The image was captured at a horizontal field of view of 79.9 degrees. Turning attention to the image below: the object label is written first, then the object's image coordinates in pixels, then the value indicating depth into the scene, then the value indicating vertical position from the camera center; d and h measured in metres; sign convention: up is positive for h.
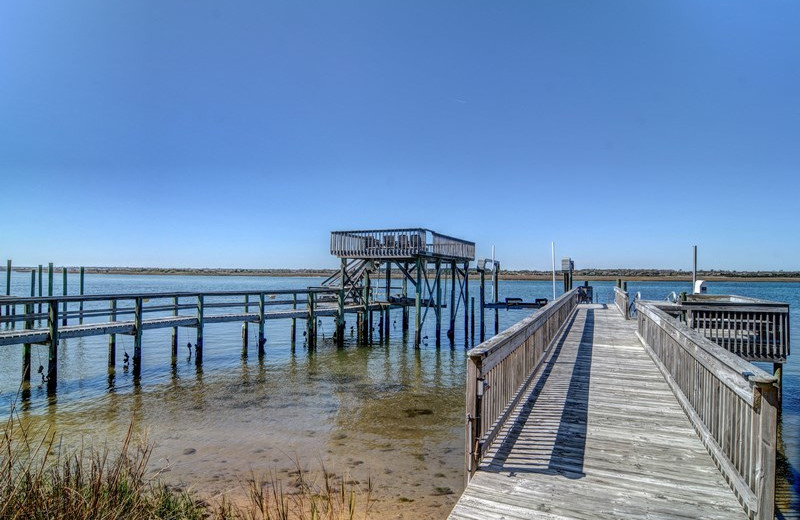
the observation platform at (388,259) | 22.22 +0.56
